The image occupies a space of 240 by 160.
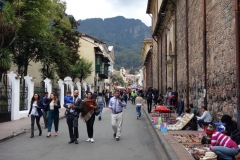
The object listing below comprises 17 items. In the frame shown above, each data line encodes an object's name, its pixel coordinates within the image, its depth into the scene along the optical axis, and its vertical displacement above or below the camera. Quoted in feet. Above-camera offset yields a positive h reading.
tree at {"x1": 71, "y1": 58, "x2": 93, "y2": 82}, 162.91 +10.45
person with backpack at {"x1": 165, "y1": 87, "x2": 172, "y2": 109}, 71.61 -0.97
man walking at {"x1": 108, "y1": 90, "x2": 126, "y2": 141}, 35.69 -2.56
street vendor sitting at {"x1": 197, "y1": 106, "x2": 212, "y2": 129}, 37.52 -3.31
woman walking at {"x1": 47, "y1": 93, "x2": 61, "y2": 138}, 38.19 -2.52
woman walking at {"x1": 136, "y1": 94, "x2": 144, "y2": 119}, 61.10 -2.69
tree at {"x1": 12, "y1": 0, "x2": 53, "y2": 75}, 88.02 +17.63
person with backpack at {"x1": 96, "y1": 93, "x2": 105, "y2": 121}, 62.75 -2.16
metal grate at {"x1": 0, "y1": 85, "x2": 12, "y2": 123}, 52.80 -2.04
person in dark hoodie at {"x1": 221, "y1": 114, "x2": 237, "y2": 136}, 23.83 -2.59
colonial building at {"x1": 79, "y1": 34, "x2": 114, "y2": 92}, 182.91 +19.83
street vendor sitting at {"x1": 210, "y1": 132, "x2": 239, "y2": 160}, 19.56 -3.55
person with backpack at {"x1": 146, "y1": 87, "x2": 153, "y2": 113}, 71.41 -2.49
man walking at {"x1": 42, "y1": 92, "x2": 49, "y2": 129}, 39.81 -1.35
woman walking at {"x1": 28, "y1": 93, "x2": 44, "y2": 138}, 38.17 -2.30
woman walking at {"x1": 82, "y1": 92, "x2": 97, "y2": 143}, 33.65 -2.50
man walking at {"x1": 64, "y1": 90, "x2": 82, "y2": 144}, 33.12 -2.97
